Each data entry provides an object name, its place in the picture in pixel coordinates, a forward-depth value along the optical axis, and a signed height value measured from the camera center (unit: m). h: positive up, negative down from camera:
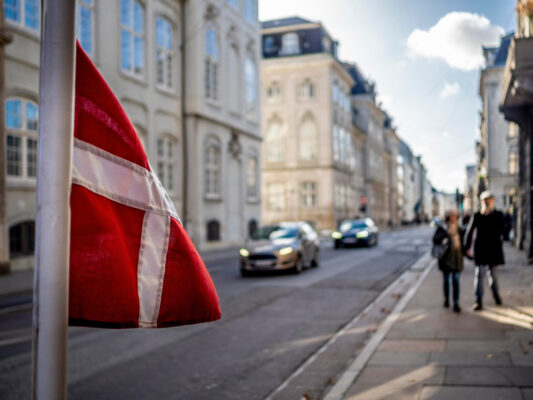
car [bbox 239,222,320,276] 16.23 -0.84
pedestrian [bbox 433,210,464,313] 9.27 -0.46
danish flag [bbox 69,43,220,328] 2.02 -0.06
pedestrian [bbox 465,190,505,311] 8.99 -0.34
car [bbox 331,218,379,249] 29.86 -0.82
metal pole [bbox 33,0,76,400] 1.71 +0.03
